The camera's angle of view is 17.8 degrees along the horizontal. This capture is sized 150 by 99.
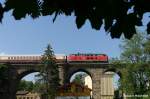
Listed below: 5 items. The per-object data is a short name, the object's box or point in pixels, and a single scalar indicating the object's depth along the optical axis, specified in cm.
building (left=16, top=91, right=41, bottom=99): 16415
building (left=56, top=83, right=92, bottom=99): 7294
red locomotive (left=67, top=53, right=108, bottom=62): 9700
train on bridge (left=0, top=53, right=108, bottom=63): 9738
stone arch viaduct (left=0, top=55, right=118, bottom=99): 9756
